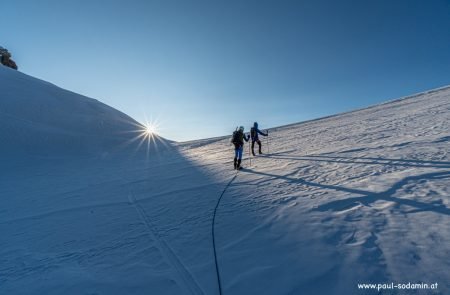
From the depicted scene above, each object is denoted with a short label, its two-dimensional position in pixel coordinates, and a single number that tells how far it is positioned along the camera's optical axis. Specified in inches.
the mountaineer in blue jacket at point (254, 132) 633.6
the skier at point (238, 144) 516.4
